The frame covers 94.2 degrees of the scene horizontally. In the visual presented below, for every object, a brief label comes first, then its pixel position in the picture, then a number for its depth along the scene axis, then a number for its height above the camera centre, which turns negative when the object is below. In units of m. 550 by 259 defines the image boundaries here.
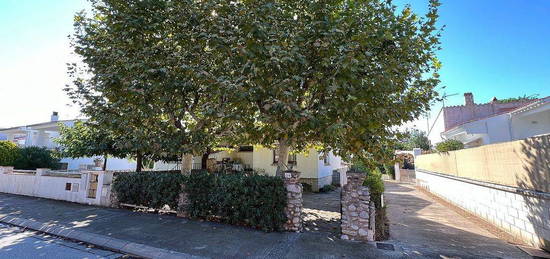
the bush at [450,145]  17.94 +1.32
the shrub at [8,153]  16.31 +0.59
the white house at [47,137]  22.34 +2.78
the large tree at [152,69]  7.28 +2.69
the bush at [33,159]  17.28 +0.24
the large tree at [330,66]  6.11 +2.43
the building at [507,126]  14.81 +2.55
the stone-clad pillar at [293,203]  6.96 -1.07
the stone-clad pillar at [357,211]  6.34 -1.19
